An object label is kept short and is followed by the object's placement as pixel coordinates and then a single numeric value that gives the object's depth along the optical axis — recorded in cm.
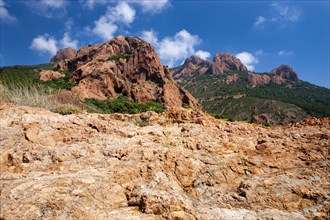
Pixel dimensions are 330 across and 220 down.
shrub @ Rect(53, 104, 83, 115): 938
